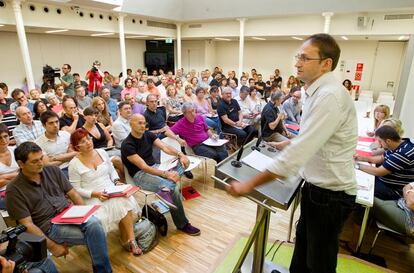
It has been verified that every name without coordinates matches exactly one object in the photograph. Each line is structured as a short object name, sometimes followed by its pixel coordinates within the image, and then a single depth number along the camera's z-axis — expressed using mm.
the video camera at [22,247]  1276
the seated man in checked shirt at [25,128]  3105
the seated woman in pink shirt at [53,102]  4525
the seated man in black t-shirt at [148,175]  2674
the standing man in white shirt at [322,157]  1142
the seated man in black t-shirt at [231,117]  4773
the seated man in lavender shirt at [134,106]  4785
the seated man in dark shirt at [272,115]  4344
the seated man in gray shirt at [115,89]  6395
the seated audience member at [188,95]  5991
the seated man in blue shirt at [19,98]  4281
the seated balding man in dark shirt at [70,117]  3552
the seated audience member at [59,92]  5507
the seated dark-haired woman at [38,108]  3910
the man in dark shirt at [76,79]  6910
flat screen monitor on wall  12914
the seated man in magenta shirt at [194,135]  3758
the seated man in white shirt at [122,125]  3674
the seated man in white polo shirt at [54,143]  2854
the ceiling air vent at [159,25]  9736
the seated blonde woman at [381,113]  3574
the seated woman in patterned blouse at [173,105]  5363
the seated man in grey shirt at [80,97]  4996
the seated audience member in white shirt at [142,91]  5908
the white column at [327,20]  7396
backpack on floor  2648
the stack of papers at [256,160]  1623
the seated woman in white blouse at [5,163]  2412
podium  1274
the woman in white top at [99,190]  2265
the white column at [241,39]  8883
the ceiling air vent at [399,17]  6953
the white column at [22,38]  5770
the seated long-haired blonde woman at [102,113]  4020
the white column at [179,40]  10577
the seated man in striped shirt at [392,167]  2273
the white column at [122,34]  8086
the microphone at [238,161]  1609
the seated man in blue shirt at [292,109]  5023
